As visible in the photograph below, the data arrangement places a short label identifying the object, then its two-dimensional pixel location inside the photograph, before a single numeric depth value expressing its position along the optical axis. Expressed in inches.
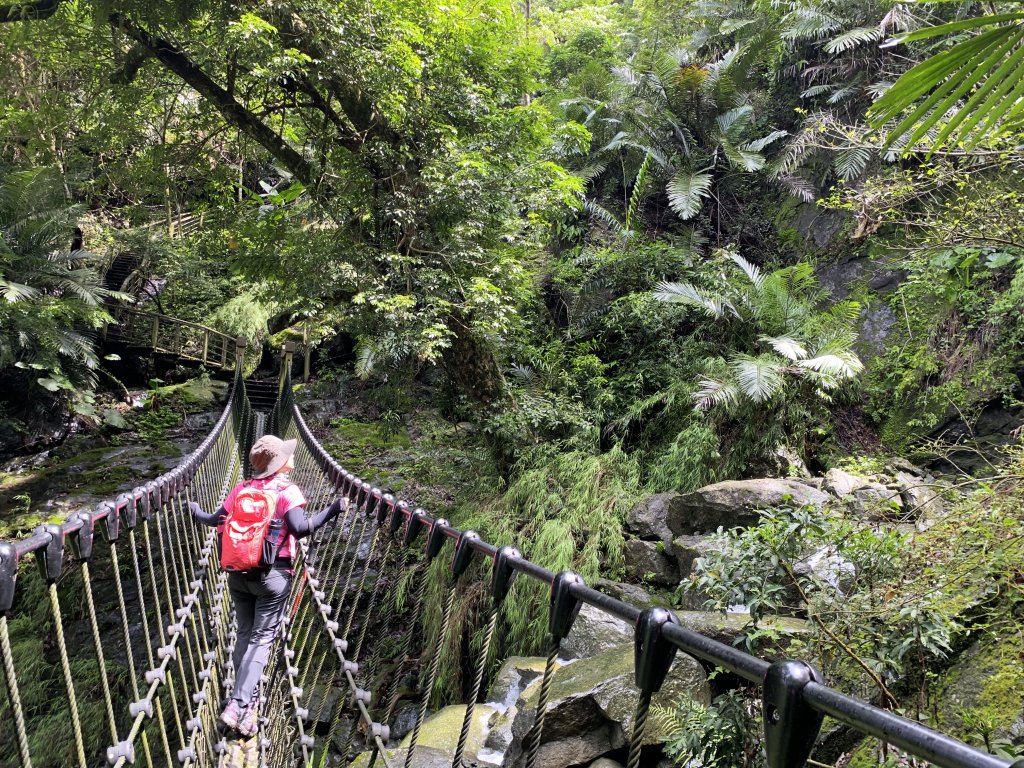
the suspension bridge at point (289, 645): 22.7
